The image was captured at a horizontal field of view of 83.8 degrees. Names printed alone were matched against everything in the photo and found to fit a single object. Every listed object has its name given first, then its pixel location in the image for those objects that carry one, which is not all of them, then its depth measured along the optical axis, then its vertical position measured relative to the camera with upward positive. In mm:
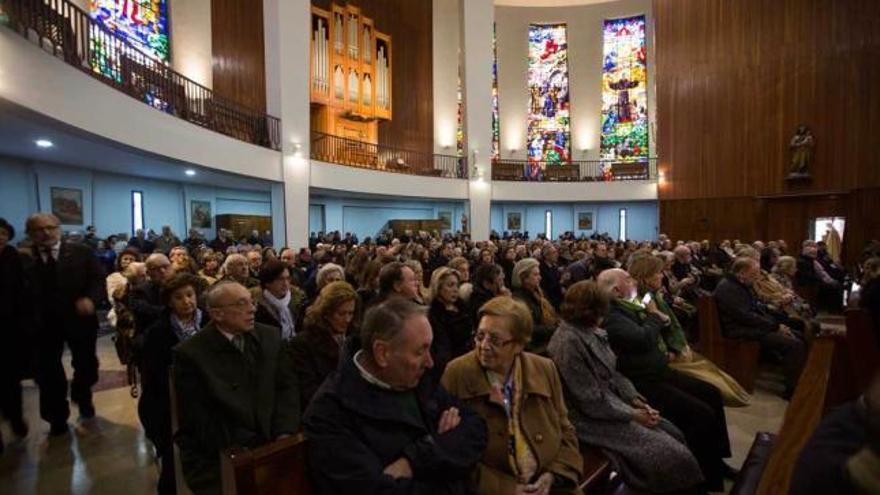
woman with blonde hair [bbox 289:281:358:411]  2330 -523
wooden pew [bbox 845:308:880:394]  2105 -544
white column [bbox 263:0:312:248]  11164 +3263
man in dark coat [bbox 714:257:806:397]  4238 -855
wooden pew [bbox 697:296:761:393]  4375 -1116
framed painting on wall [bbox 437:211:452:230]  19458 +490
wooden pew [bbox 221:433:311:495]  1245 -633
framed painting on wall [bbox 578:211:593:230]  21094 +363
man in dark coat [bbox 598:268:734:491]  2818 -963
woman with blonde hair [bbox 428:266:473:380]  3389 -580
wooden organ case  15719 +5078
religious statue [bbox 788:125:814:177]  13062 +2019
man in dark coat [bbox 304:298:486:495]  1423 -601
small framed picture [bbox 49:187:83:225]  9250 +587
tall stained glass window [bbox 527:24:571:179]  21938 +6013
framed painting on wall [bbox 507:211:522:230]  21156 +360
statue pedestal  13125 +1290
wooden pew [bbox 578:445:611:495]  2151 -1104
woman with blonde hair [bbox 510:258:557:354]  4289 -532
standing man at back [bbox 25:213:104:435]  3473 -462
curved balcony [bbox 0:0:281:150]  4969 +2348
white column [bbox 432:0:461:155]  19672 +6253
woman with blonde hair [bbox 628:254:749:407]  3359 -801
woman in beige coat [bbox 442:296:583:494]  1923 -714
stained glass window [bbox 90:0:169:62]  10172 +4694
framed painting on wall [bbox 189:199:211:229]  12750 +503
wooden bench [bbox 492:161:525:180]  19188 +2321
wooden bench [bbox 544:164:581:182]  19578 +2280
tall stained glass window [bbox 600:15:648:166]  20984 +5922
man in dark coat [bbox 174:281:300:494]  1959 -643
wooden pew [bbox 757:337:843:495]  1559 -671
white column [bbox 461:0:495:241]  16250 +4362
